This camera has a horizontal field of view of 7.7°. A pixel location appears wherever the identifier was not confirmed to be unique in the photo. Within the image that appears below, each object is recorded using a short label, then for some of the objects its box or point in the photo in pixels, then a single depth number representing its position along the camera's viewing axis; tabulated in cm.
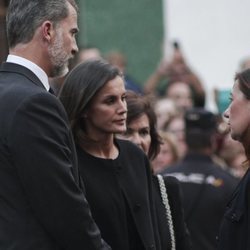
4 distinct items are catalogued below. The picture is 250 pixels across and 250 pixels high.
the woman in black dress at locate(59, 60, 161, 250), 895
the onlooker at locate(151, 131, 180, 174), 1471
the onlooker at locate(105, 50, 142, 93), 1933
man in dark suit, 775
